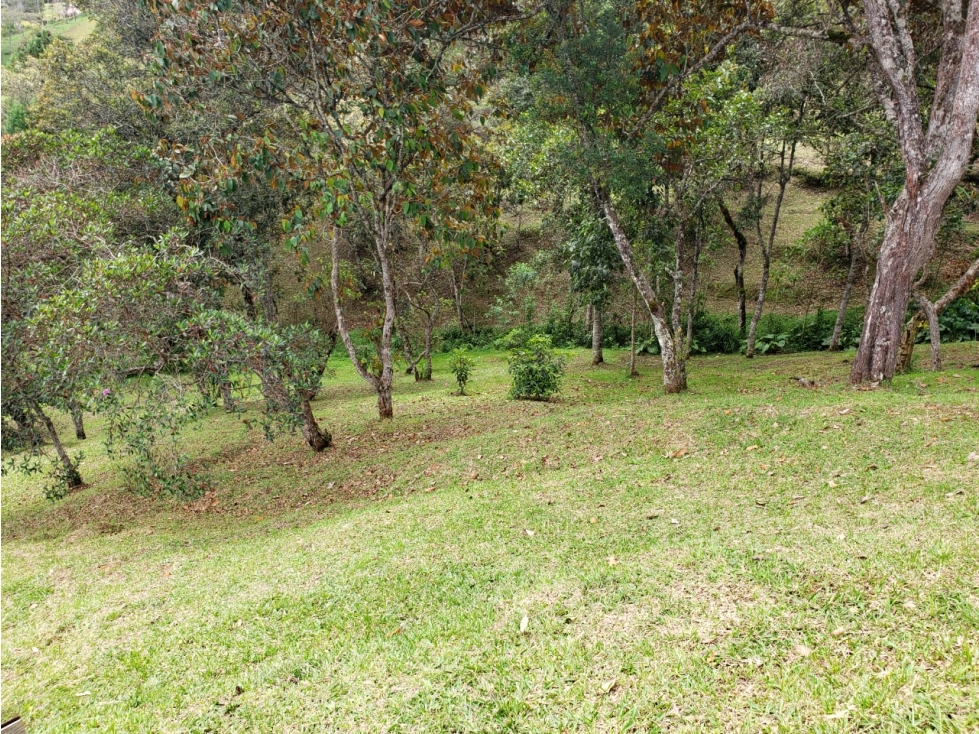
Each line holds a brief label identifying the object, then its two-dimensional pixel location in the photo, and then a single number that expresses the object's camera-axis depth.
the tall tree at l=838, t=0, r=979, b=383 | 8.34
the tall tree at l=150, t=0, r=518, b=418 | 7.50
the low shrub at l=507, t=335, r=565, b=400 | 12.58
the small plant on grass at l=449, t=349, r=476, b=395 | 14.82
